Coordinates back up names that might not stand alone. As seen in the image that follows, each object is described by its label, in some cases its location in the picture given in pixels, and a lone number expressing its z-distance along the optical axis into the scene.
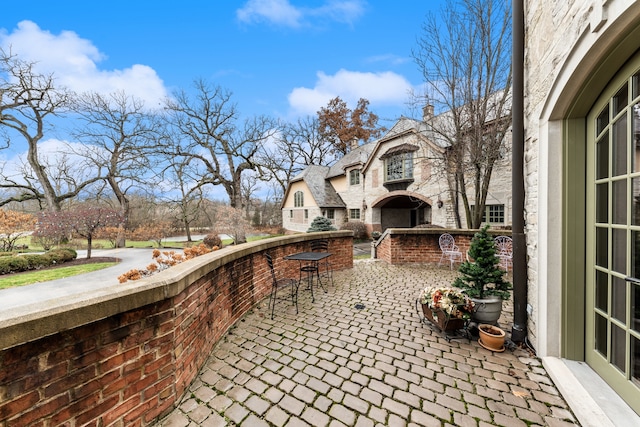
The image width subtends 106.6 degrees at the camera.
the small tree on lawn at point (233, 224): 17.50
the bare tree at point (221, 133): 17.81
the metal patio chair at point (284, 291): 4.30
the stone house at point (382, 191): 12.28
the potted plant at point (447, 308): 3.27
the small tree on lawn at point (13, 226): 10.99
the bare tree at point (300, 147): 27.98
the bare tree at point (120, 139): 16.89
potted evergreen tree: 3.45
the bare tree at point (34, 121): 15.11
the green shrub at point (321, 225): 13.86
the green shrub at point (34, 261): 9.67
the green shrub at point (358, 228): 17.83
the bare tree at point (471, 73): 6.88
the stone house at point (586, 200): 1.88
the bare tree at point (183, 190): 17.55
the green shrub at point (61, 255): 10.45
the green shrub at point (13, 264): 8.76
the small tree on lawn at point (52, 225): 11.45
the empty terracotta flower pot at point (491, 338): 3.00
